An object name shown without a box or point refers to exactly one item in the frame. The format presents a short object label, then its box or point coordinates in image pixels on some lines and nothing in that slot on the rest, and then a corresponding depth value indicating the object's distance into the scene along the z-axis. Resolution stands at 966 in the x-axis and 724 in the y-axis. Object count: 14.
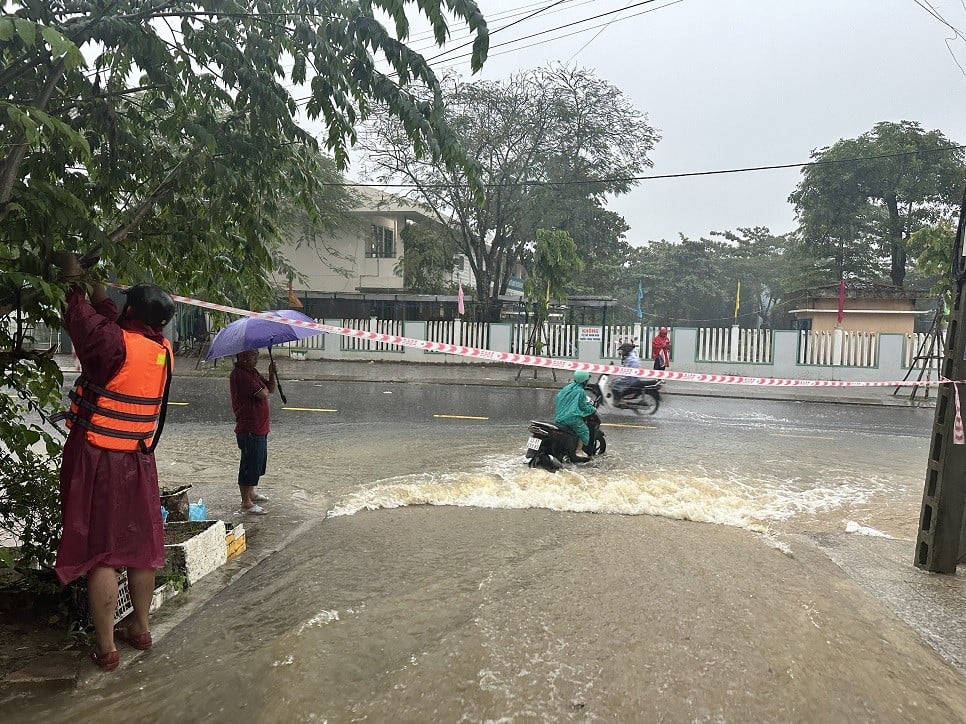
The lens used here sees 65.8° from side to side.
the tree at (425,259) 31.31
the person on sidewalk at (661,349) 21.73
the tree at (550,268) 21.14
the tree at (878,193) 29.56
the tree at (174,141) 3.49
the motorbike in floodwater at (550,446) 8.80
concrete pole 5.15
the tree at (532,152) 26.28
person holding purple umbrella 6.54
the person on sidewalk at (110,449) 3.35
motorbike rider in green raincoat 8.88
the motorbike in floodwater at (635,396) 14.12
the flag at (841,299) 22.75
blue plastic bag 5.71
